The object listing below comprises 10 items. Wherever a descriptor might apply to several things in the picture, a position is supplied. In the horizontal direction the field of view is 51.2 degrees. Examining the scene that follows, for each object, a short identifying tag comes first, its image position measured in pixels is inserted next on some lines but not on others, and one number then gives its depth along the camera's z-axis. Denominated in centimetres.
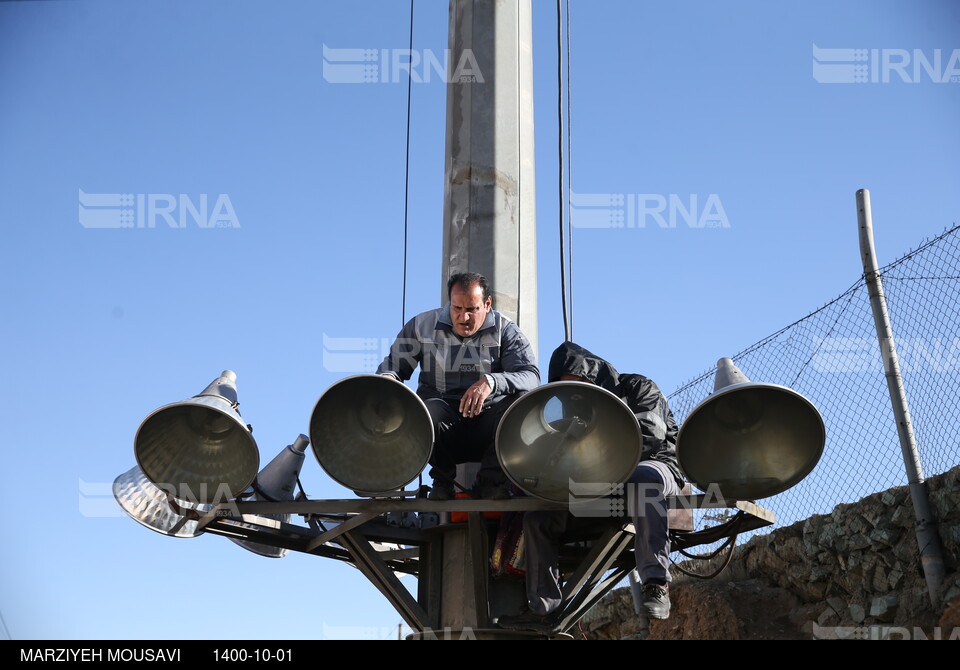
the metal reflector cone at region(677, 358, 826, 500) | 332
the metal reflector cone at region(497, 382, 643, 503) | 330
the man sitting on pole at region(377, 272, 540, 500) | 383
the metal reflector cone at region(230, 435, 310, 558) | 387
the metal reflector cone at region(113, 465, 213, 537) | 391
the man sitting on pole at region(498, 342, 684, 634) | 352
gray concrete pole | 457
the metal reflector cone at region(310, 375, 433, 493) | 343
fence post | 444
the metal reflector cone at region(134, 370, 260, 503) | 346
